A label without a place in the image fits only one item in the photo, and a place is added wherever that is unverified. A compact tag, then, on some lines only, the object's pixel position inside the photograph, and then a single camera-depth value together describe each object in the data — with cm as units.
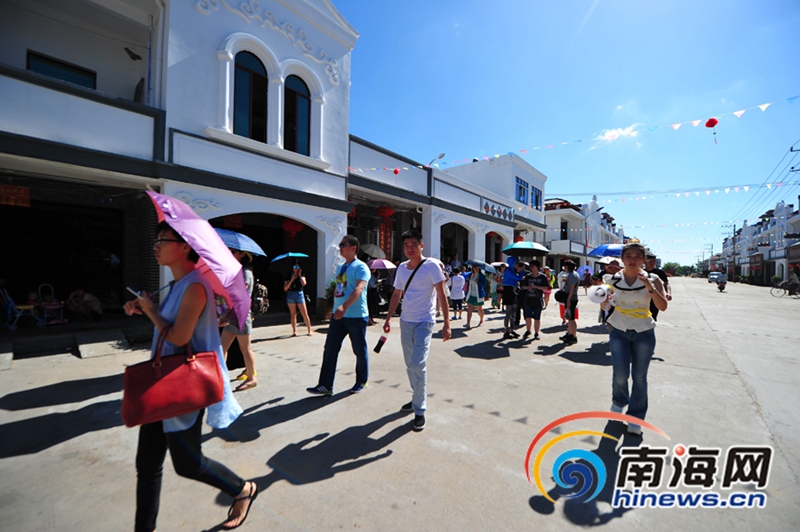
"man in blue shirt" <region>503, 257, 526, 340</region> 720
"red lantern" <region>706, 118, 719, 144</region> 632
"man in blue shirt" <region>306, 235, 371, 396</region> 387
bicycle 2056
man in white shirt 326
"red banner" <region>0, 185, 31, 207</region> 738
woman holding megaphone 309
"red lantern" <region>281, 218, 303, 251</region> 1003
